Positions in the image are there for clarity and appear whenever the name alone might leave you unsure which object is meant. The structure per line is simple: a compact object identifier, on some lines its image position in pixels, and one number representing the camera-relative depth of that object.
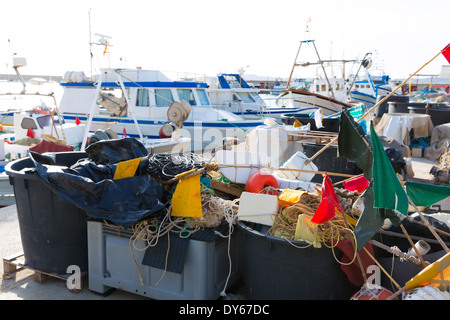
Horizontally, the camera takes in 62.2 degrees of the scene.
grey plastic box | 2.88
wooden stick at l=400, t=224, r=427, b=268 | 2.42
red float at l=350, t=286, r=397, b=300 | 2.43
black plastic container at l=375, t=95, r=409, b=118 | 14.25
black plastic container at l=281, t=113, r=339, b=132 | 7.19
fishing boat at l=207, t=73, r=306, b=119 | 17.58
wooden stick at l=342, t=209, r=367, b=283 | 2.49
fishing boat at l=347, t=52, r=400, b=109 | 23.76
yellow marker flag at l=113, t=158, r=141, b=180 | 3.38
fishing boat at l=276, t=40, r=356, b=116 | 15.22
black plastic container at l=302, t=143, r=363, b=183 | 5.30
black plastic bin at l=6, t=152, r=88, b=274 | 3.31
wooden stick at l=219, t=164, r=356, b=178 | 3.74
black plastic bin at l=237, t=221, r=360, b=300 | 2.56
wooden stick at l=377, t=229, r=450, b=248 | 2.73
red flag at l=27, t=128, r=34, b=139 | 10.31
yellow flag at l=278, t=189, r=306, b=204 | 3.00
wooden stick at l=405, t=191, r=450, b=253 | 2.39
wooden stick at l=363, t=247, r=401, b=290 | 2.49
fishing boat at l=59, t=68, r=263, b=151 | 13.33
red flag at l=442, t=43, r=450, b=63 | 2.84
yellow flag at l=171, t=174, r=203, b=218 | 3.05
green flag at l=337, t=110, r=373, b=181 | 2.50
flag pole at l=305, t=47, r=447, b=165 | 2.71
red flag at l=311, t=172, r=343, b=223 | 2.57
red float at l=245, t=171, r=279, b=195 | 3.52
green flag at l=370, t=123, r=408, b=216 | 2.21
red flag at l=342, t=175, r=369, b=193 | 3.43
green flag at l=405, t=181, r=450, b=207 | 2.56
